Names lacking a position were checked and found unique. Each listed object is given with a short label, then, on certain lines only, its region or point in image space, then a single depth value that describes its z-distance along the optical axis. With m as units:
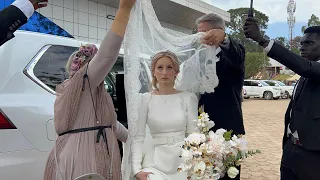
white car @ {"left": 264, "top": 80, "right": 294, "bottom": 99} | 27.66
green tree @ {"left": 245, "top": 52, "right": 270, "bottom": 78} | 42.66
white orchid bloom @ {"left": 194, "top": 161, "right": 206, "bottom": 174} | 1.98
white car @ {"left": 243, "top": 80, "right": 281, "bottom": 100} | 27.08
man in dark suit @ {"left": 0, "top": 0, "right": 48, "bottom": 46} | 1.45
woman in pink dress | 1.98
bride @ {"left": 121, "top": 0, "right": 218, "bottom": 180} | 2.27
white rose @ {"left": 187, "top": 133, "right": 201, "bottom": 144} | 2.04
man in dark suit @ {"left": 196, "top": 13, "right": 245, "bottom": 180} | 2.59
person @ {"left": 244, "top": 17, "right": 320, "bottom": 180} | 2.22
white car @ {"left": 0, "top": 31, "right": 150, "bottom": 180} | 2.43
